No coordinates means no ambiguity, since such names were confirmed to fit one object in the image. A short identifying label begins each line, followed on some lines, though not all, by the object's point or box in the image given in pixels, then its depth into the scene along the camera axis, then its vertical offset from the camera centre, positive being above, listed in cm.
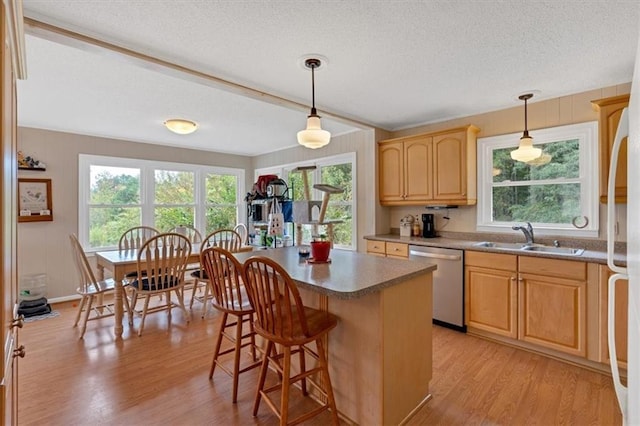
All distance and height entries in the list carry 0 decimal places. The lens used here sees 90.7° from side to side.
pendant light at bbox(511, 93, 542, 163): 278 +53
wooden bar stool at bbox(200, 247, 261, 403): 205 -56
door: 77 -8
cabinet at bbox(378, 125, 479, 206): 341 +51
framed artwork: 398 +18
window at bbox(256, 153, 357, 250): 454 +32
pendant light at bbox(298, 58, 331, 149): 223 +56
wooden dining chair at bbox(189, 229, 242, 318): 362 -46
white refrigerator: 67 -12
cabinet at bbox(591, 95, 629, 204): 246 +60
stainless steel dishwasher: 309 -74
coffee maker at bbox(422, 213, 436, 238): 382 -17
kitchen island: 168 -71
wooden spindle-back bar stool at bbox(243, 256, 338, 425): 158 -62
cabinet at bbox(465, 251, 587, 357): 247 -75
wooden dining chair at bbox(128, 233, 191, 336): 316 -62
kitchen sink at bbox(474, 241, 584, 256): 268 -34
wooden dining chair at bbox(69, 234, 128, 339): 309 -73
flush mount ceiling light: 356 +101
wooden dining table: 309 -56
